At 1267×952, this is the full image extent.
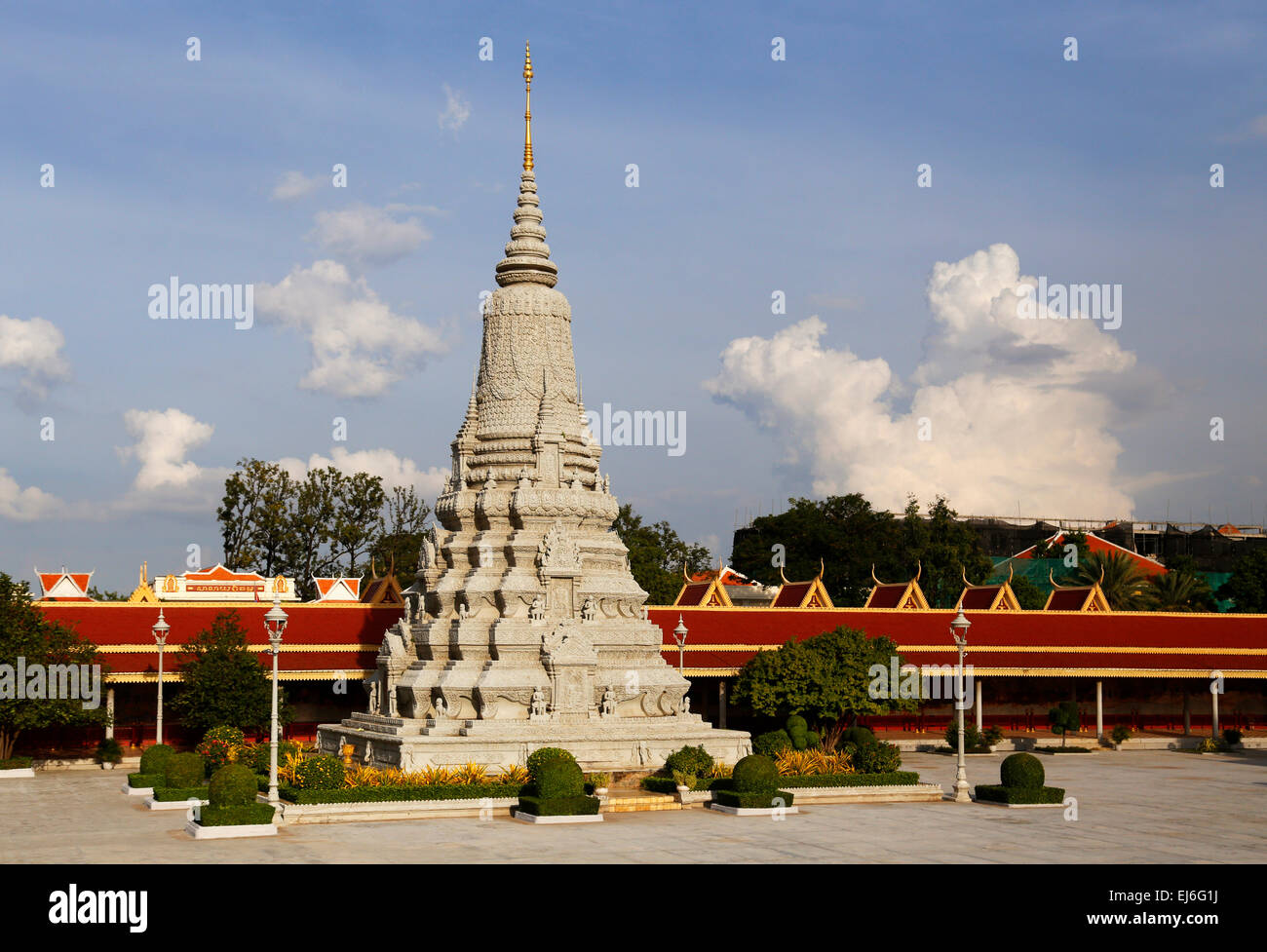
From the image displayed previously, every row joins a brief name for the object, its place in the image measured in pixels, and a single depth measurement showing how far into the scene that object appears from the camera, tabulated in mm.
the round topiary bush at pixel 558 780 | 34312
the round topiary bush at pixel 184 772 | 37562
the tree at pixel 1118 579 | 89938
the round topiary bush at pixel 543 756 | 35094
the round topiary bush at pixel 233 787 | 31656
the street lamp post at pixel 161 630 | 46125
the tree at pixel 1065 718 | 60375
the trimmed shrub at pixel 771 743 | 42375
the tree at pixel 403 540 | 86000
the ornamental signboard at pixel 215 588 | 57875
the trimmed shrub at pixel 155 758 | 40688
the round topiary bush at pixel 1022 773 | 37312
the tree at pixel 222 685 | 48500
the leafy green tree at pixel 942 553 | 93312
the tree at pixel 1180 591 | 86500
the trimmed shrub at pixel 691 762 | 38406
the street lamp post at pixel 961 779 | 38562
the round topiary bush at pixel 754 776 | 35844
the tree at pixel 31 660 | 45906
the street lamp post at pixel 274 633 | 33375
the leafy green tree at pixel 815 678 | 52094
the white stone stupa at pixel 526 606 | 41719
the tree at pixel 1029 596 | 90750
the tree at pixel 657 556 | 85125
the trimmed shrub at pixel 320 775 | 34938
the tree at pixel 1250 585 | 86125
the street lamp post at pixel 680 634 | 49003
